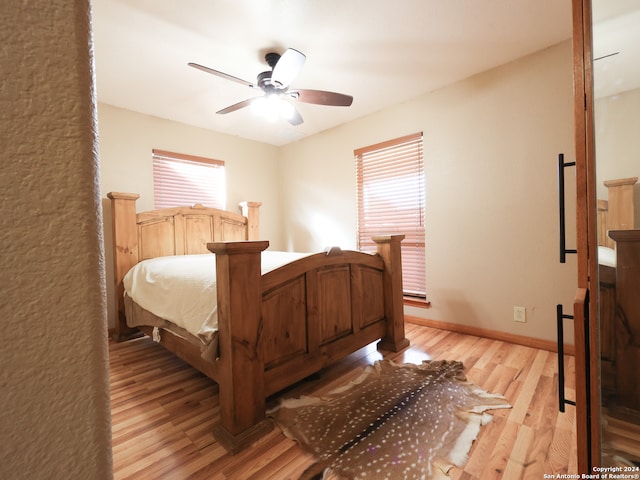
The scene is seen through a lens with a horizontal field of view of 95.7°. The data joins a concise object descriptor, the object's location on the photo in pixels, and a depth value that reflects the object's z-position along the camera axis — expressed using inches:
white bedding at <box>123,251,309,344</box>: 62.0
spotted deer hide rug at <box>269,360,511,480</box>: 48.4
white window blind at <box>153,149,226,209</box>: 130.9
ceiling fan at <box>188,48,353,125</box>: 77.7
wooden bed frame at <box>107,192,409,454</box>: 54.7
